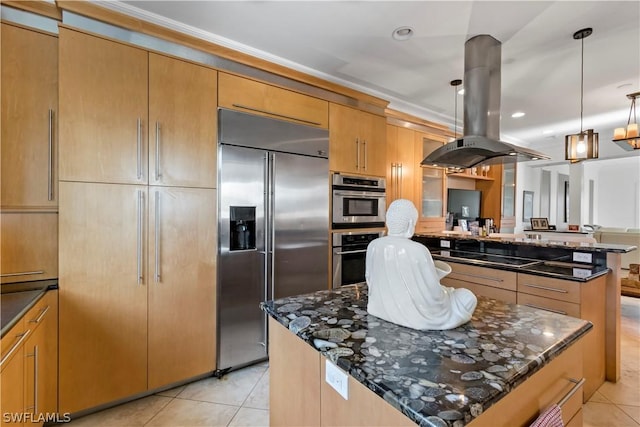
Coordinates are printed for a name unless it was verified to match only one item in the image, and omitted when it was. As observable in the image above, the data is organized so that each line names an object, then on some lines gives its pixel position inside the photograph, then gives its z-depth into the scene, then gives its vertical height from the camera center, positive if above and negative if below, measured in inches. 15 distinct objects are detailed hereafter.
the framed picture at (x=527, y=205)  259.8 +5.9
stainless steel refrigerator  92.7 -3.9
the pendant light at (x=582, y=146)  118.2 +26.3
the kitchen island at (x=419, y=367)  29.8 -17.8
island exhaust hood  89.2 +33.1
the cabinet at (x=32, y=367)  51.7 -31.7
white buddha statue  42.5 -10.9
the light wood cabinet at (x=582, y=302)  80.0 -25.4
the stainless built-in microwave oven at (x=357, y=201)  119.0 +3.9
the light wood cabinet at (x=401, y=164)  148.3 +24.0
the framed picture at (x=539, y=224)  233.1 -9.5
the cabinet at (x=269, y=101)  93.2 +37.0
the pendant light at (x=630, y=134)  129.6 +34.8
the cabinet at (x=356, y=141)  118.0 +29.0
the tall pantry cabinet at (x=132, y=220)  72.3 -2.8
